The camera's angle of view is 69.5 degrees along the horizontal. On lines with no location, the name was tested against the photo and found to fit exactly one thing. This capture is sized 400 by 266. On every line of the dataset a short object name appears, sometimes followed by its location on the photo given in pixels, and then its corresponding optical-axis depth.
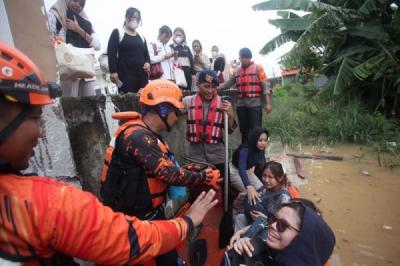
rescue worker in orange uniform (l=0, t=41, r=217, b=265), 0.88
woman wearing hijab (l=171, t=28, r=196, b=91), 5.80
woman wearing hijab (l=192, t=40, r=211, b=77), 7.22
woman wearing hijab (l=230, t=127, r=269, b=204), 3.63
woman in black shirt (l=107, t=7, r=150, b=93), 3.94
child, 2.90
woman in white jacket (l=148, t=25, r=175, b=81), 5.00
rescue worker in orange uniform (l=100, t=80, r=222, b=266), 1.87
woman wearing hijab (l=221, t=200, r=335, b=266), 1.71
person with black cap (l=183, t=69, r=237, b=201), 3.43
